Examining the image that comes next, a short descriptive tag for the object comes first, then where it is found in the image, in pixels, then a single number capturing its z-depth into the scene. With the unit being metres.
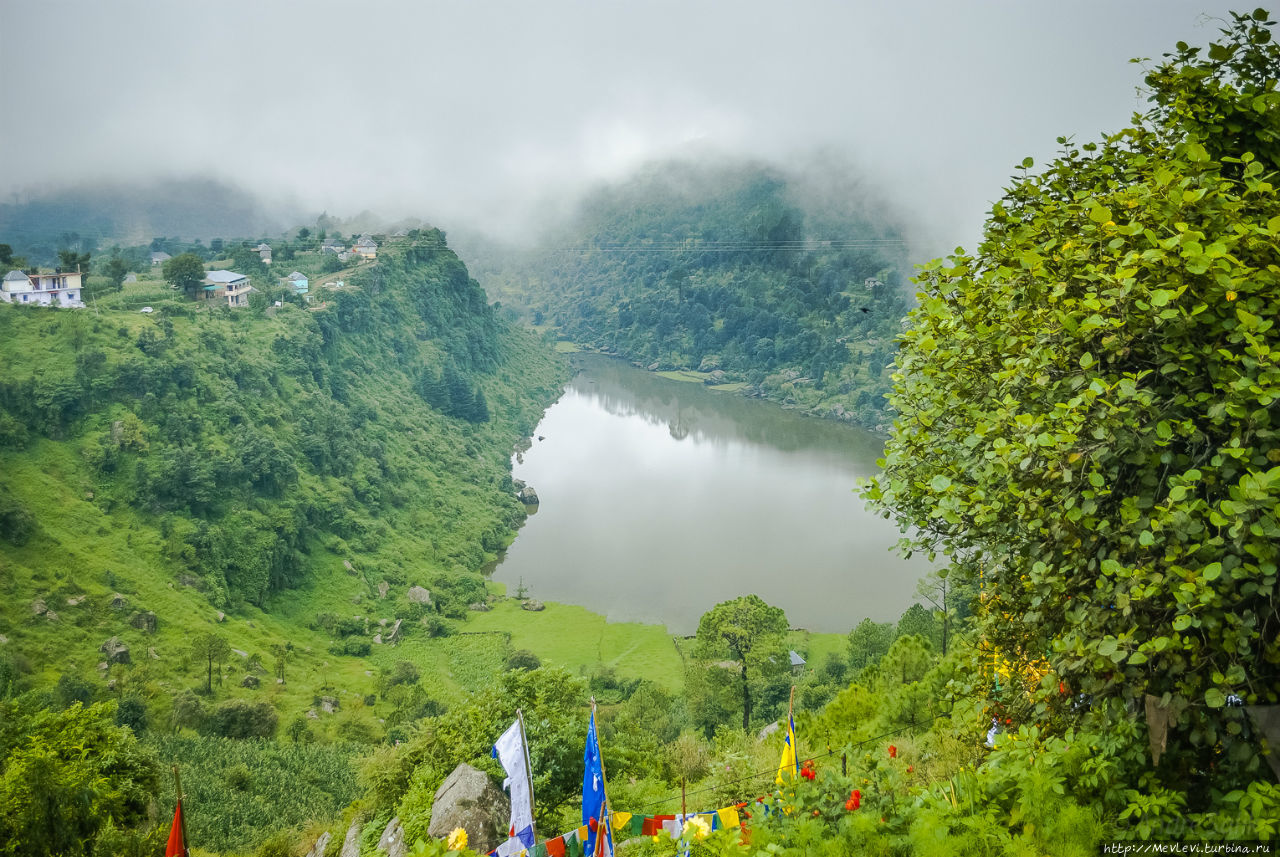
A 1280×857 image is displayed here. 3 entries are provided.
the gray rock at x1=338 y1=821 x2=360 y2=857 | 11.54
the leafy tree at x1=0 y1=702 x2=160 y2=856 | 10.10
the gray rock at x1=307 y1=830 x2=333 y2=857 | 12.78
